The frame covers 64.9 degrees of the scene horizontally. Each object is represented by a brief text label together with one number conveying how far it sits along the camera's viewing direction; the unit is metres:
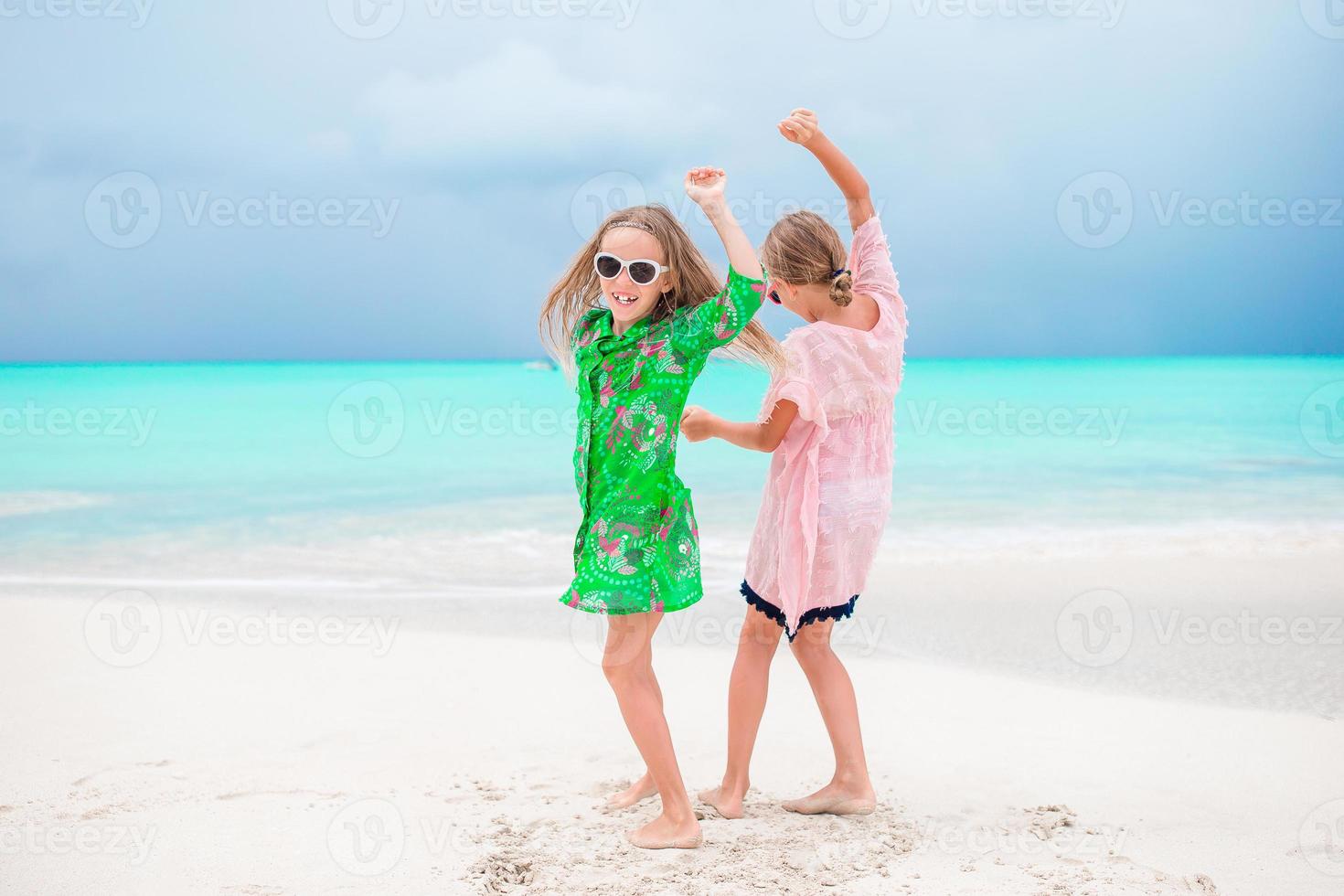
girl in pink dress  3.05
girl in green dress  2.85
